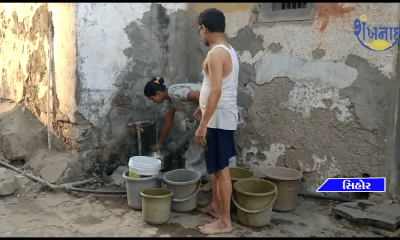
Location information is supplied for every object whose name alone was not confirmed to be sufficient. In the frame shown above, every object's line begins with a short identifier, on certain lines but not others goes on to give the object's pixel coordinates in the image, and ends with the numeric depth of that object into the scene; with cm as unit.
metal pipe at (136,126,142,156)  507
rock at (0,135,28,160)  526
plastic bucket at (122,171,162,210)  402
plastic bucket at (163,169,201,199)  395
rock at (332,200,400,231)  350
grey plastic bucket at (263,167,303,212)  401
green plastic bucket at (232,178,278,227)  357
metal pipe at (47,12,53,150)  499
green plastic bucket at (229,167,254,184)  434
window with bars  429
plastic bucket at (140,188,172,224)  363
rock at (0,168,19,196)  430
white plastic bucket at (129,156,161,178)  405
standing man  338
